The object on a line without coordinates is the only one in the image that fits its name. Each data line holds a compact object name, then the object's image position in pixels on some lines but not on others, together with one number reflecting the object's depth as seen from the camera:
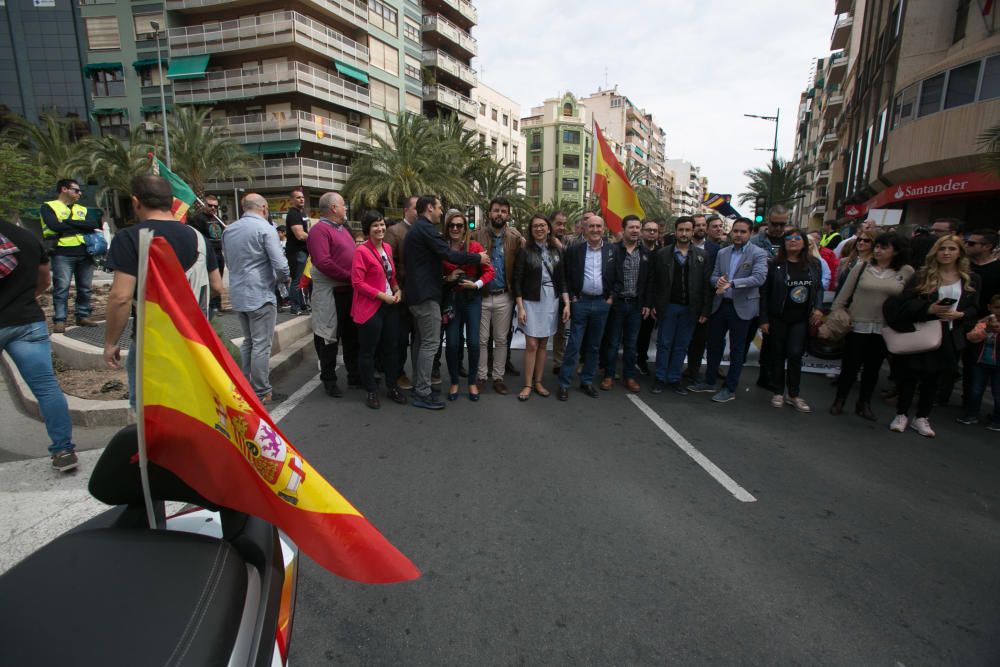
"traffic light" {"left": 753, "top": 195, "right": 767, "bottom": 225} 20.29
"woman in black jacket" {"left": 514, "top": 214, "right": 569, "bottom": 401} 5.71
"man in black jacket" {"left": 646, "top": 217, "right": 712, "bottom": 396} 6.06
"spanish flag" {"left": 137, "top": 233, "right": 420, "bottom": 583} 1.52
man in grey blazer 5.73
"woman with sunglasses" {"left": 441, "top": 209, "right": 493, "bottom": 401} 5.38
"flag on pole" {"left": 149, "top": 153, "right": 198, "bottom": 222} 6.45
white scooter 1.12
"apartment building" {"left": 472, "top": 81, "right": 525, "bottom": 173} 52.97
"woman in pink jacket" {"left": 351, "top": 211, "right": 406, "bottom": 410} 5.04
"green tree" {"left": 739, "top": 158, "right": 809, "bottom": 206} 36.03
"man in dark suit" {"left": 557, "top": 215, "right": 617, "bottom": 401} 5.79
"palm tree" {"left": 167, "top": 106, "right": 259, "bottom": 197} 29.53
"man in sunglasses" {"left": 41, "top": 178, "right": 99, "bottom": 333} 6.71
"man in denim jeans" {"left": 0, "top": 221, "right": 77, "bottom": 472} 3.39
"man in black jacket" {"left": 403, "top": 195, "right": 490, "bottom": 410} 5.07
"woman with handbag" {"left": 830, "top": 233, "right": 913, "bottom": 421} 5.18
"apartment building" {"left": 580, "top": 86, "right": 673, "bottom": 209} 89.12
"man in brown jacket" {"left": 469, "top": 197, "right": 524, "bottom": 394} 5.71
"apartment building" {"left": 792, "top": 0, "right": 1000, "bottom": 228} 17.11
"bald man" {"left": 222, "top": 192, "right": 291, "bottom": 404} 4.91
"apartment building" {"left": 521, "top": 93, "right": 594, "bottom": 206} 75.44
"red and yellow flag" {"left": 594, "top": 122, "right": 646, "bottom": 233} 8.05
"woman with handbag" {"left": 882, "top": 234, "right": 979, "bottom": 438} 4.76
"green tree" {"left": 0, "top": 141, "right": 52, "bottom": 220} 11.19
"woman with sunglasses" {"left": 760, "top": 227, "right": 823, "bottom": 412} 5.55
